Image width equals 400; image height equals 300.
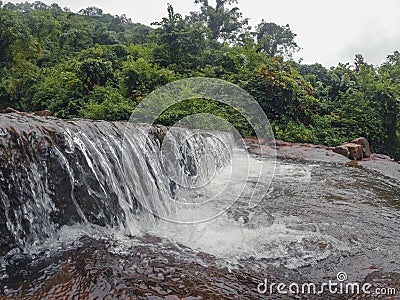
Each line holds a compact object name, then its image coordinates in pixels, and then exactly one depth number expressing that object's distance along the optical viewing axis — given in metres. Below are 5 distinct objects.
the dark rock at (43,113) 7.77
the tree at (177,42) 14.59
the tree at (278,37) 28.91
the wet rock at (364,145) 10.09
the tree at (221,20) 26.94
